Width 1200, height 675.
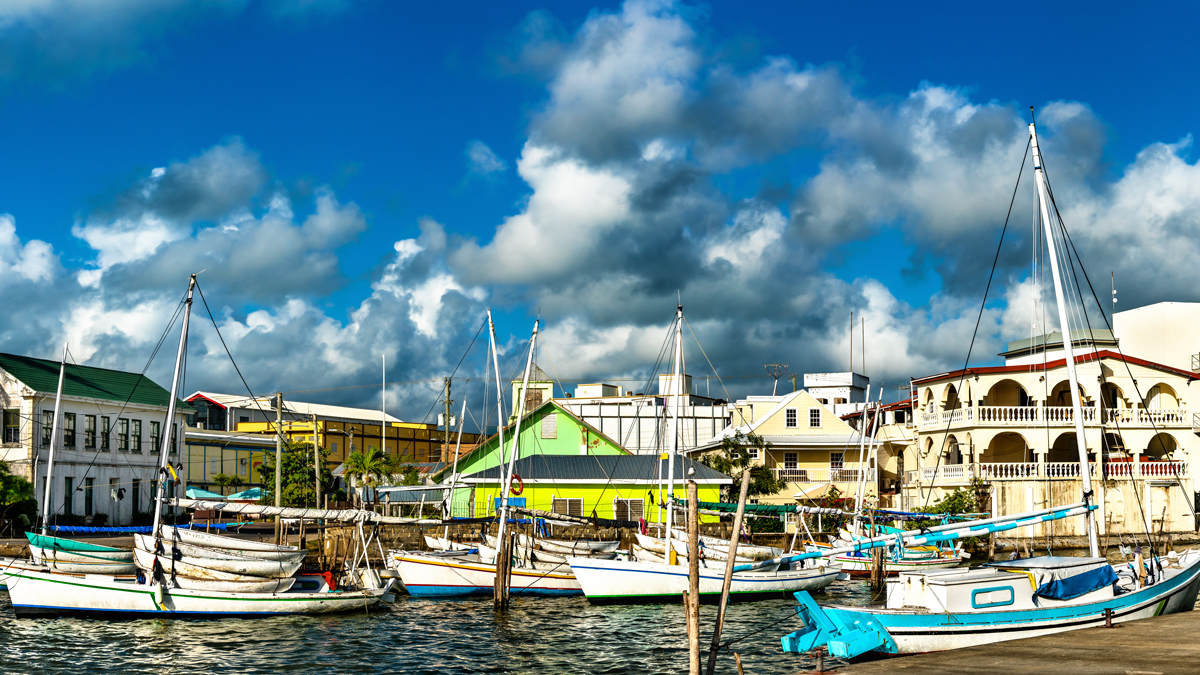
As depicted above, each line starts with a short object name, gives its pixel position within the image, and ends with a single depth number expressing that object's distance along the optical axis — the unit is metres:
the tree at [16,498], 52.12
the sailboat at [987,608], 23.52
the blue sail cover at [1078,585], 25.42
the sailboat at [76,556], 38.97
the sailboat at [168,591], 35.22
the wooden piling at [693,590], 16.12
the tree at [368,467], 70.25
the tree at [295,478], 65.62
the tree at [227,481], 83.12
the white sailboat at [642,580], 38.72
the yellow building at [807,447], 70.56
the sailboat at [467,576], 41.56
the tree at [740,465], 62.75
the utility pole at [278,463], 52.77
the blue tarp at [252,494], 67.56
